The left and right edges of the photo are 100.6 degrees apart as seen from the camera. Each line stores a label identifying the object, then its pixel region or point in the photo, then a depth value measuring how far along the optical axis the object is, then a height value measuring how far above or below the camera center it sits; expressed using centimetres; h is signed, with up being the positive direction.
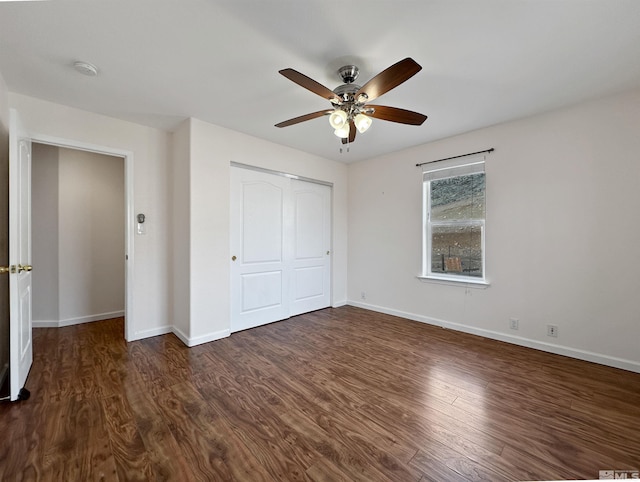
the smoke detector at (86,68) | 198 +129
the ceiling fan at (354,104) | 173 +101
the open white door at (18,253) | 188 -12
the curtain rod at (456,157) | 317 +106
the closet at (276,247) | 345 -14
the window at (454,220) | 334 +24
